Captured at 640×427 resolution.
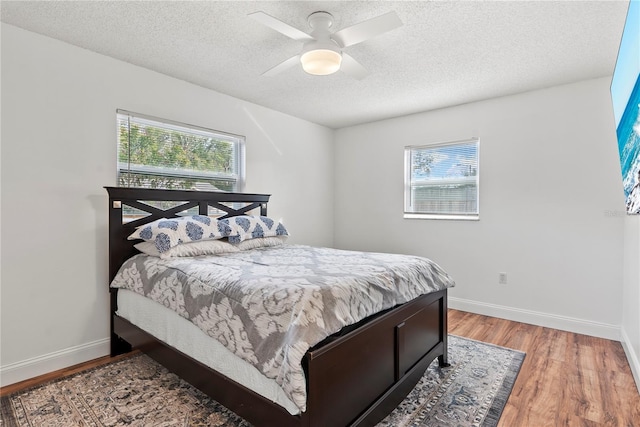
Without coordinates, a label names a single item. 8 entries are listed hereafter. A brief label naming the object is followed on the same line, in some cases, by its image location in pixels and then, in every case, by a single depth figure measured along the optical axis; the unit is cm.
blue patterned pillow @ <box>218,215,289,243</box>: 293
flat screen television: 177
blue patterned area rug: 182
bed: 142
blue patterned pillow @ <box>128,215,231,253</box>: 246
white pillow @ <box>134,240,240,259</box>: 247
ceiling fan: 186
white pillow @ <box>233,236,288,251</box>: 296
